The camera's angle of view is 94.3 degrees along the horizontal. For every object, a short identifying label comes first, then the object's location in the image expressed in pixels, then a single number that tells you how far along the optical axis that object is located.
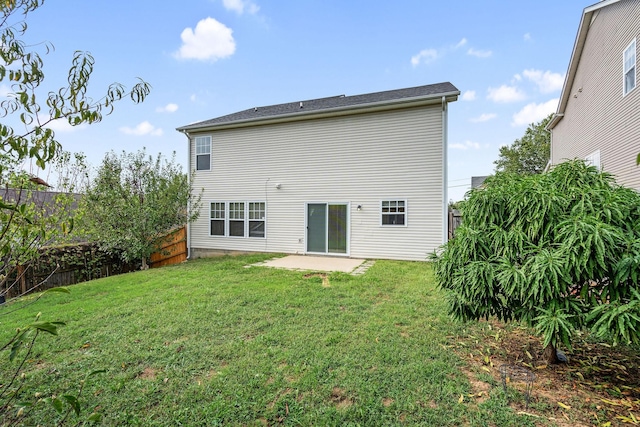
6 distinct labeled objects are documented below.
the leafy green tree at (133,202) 8.82
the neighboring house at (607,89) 6.91
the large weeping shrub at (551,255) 2.35
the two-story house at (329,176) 8.98
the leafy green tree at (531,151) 24.44
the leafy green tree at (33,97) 1.28
